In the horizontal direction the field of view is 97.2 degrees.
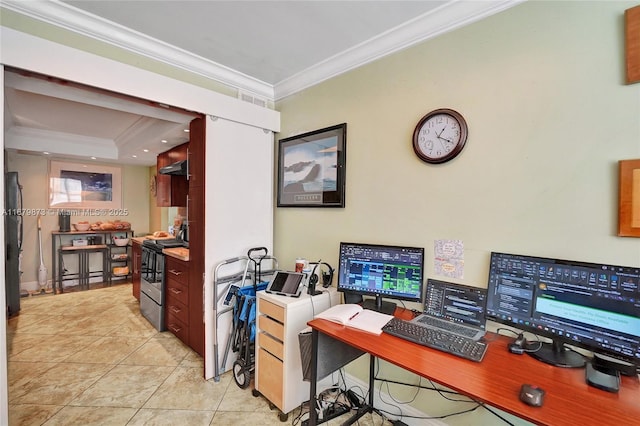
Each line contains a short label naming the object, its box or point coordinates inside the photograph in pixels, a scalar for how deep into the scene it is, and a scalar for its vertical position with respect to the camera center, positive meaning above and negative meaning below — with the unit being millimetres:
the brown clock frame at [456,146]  1672 +457
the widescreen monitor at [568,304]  1133 -420
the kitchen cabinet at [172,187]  3941 +275
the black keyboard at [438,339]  1282 -643
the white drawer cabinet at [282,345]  1891 -953
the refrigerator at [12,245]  3469 -508
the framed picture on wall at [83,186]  4793 +352
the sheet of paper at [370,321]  1535 -647
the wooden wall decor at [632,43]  1208 +727
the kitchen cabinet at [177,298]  2838 -970
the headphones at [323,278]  2068 -541
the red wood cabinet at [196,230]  2420 -210
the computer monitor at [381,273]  1765 -423
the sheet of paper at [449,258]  1698 -302
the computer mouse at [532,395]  958 -639
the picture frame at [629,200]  1198 +48
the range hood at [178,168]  3189 +447
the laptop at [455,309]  1515 -576
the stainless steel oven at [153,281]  3236 -904
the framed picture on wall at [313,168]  2312 +353
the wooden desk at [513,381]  934 -672
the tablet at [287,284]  2031 -563
